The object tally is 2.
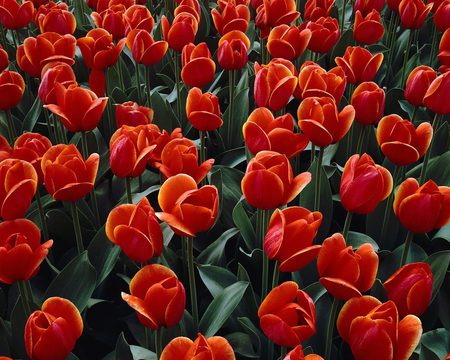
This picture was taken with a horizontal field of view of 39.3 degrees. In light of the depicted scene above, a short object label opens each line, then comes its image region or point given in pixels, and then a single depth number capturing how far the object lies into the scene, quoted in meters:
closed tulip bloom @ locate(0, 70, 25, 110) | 1.42
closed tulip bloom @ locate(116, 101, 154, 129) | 1.37
